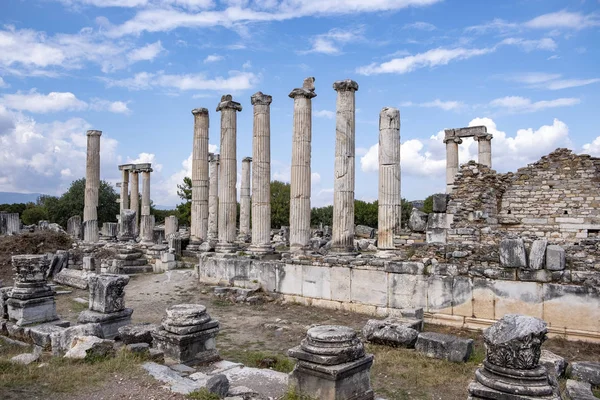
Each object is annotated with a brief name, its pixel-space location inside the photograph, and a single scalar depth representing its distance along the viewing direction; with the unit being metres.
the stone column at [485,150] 22.45
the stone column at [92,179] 24.35
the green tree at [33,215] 51.69
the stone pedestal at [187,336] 7.22
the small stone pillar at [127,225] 23.83
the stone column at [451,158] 22.89
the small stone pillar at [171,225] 30.50
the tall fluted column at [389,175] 13.11
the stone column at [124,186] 34.41
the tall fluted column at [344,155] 14.06
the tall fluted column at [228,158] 18.25
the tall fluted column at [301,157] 14.98
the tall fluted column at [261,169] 15.85
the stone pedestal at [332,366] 5.39
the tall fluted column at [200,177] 20.02
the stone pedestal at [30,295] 9.48
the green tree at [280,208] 49.06
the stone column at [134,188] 32.81
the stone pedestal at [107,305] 8.85
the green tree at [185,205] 49.66
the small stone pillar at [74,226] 30.41
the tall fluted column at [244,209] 29.35
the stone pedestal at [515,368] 4.52
